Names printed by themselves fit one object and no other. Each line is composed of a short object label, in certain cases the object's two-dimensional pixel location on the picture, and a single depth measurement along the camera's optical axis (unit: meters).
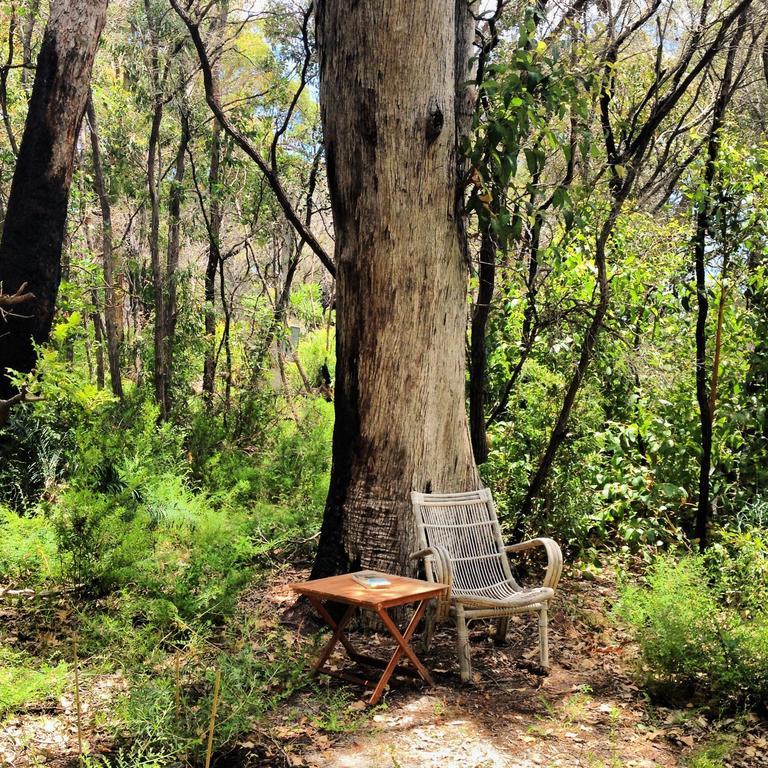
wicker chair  4.43
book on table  4.26
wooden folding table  3.95
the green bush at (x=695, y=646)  4.00
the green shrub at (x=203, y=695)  3.43
